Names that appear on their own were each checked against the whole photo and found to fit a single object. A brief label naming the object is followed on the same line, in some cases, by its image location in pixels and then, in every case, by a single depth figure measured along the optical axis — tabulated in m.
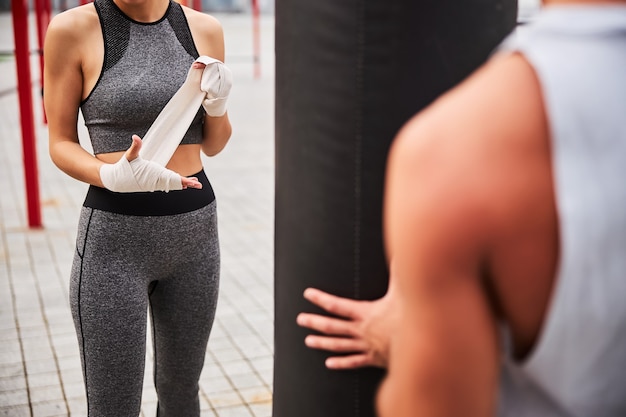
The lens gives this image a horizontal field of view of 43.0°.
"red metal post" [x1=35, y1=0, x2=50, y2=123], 8.28
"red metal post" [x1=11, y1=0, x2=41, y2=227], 5.50
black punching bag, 1.47
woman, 2.05
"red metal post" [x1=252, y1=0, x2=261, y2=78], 13.57
